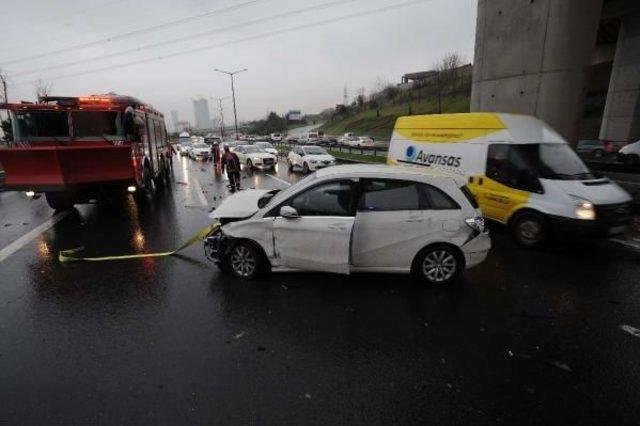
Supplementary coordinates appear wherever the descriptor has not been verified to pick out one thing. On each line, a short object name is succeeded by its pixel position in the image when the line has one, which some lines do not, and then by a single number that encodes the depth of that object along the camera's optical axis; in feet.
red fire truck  28.89
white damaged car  16.47
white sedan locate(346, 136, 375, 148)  144.66
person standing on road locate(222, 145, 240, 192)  44.80
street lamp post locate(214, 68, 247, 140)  158.60
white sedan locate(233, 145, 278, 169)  70.74
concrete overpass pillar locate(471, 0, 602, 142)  36.37
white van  20.61
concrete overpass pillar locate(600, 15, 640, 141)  83.87
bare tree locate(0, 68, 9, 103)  92.22
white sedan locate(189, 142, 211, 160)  102.12
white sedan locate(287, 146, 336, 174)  62.44
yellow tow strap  21.42
